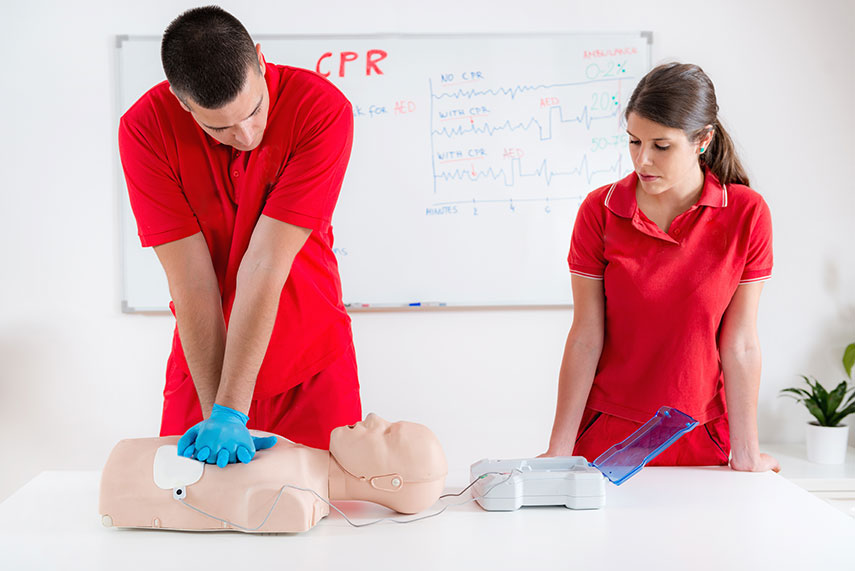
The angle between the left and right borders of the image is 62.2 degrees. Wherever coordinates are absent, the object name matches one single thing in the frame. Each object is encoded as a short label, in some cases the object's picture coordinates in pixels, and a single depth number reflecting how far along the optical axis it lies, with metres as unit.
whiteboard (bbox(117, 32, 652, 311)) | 2.70
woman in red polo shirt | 1.44
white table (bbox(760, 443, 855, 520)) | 2.40
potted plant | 2.54
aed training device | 1.14
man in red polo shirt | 1.27
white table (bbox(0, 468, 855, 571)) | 0.95
